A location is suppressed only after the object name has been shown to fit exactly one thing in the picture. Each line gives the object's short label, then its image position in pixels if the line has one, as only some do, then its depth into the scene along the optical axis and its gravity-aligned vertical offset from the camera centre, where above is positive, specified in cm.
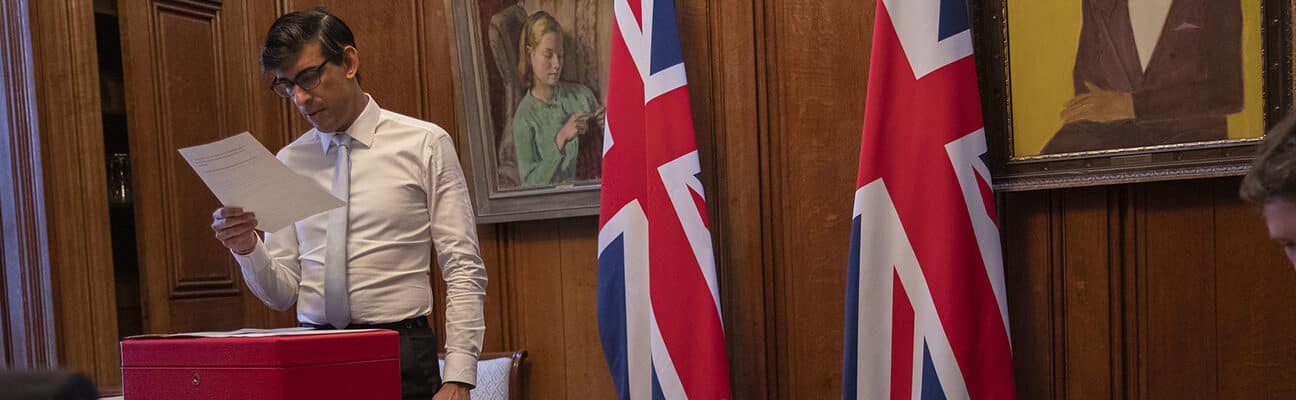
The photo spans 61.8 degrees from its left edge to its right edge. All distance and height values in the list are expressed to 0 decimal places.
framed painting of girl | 338 +24
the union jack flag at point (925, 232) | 265 -19
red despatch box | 159 -27
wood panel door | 330 +20
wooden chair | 335 -62
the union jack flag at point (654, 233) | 297 -18
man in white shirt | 218 -10
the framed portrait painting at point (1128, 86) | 250 +14
